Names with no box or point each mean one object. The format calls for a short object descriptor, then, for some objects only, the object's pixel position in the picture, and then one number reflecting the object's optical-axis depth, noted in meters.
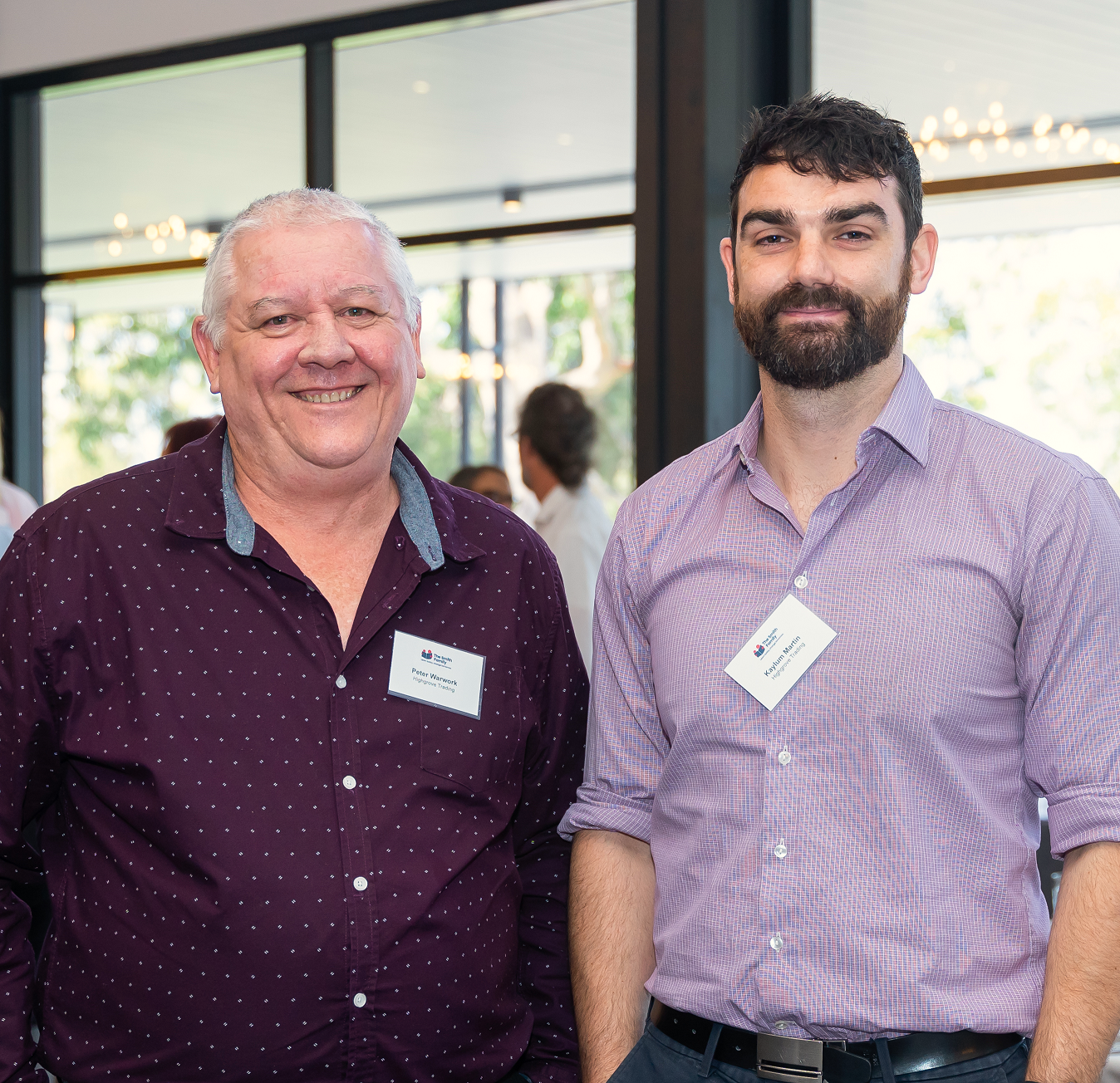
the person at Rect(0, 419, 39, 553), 4.40
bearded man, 1.53
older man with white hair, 1.62
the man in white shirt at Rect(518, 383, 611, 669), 4.41
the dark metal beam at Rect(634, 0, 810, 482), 4.26
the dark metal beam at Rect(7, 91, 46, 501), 5.96
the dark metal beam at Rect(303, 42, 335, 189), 5.18
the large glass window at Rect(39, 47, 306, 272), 5.40
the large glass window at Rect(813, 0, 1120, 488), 3.88
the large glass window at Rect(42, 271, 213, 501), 5.87
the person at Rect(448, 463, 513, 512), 4.95
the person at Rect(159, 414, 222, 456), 3.26
